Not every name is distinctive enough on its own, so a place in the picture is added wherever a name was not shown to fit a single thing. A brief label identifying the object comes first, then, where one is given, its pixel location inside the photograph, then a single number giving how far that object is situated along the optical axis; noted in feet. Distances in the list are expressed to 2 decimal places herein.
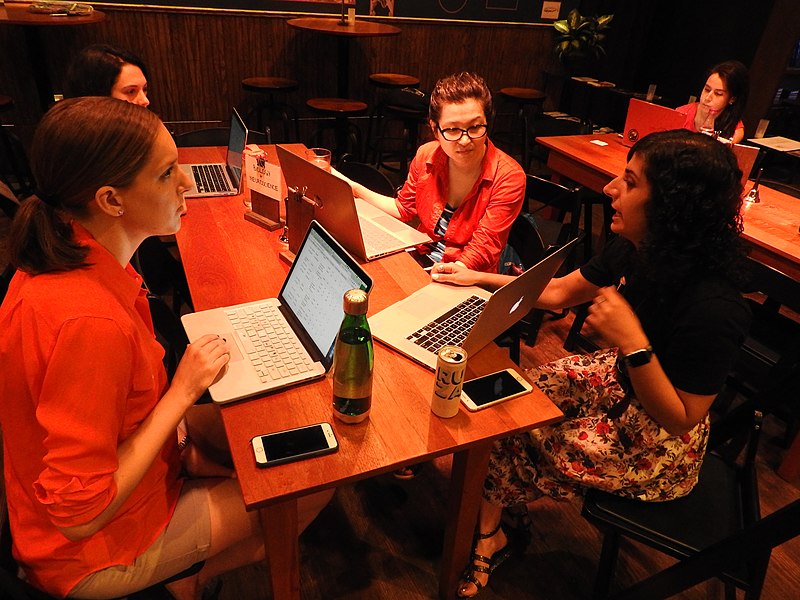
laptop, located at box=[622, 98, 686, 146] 9.89
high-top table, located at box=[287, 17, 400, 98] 13.67
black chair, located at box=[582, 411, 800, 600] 3.81
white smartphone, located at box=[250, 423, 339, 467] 3.38
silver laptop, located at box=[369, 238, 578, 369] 3.98
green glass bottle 3.48
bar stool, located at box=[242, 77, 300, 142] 14.64
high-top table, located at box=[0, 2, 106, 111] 11.29
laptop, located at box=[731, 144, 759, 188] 8.05
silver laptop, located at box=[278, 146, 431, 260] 5.14
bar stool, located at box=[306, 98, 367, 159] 14.26
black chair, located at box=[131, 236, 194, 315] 6.73
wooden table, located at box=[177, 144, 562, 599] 3.36
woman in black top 3.95
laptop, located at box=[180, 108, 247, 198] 7.38
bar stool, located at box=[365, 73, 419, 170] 15.34
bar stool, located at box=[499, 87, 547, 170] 17.42
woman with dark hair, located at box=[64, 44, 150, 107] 6.93
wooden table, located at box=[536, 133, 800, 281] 7.41
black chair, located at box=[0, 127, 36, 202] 12.42
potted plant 18.44
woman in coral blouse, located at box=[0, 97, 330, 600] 2.89
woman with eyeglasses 6.20
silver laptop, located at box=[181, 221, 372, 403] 3.92
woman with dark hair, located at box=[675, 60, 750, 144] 10.81
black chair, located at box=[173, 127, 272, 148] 9.74
